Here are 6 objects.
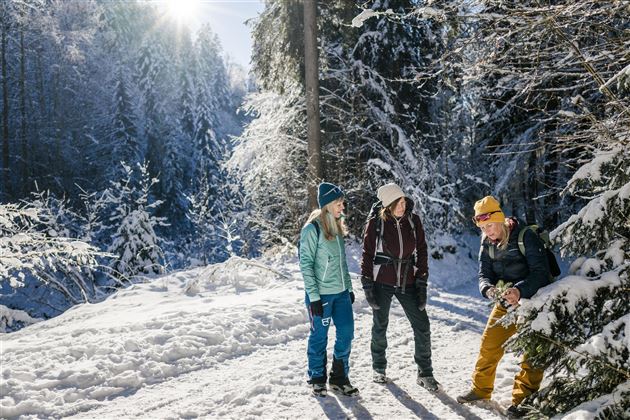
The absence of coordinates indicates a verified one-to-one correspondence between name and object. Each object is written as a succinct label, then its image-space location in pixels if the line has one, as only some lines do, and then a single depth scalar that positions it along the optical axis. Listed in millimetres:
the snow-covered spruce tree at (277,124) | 13094
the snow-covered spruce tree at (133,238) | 17516
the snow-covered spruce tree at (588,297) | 3162
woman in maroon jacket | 5074
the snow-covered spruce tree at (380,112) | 12977
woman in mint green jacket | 4840
